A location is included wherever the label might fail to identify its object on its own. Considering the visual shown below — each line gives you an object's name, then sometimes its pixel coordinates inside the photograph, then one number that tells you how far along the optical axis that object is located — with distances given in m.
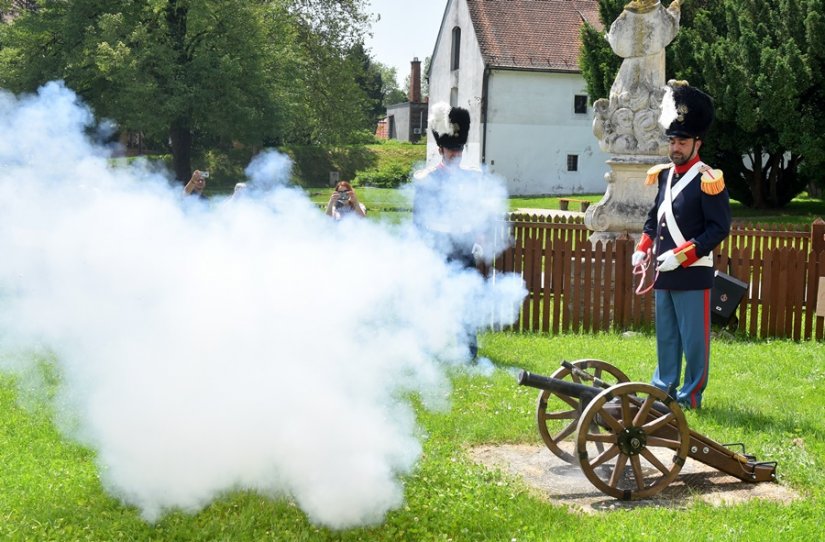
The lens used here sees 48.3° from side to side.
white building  42.59
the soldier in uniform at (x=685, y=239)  6.68
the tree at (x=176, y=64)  19.09
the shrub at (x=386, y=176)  39.69
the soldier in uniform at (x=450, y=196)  8.15
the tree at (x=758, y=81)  24.47
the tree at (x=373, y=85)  75.70
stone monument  11.60
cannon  5.30
